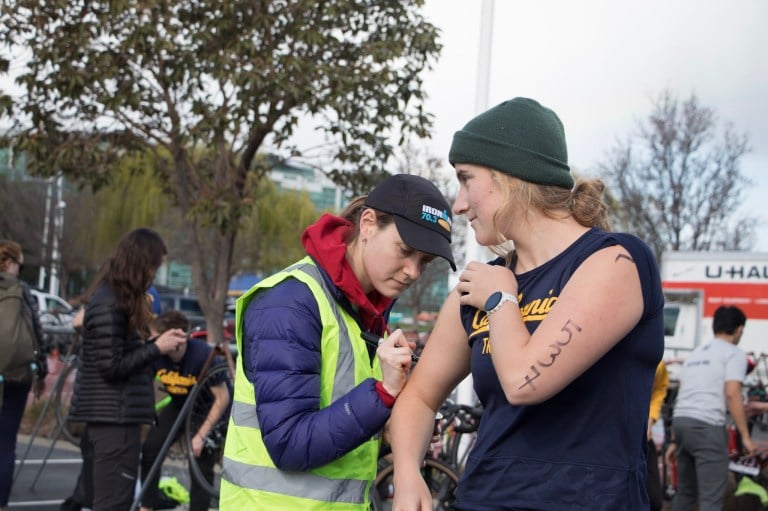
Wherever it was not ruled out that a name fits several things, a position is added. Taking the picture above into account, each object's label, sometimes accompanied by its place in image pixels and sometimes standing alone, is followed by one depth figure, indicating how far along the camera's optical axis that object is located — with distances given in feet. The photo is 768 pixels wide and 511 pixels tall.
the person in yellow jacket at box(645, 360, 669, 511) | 26.09
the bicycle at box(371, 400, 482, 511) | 20.48
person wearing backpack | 21.66
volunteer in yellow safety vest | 8.54
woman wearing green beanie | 7.10
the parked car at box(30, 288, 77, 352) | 72.59
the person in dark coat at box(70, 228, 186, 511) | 17.49
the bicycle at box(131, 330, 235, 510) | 22.41
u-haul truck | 64.49
